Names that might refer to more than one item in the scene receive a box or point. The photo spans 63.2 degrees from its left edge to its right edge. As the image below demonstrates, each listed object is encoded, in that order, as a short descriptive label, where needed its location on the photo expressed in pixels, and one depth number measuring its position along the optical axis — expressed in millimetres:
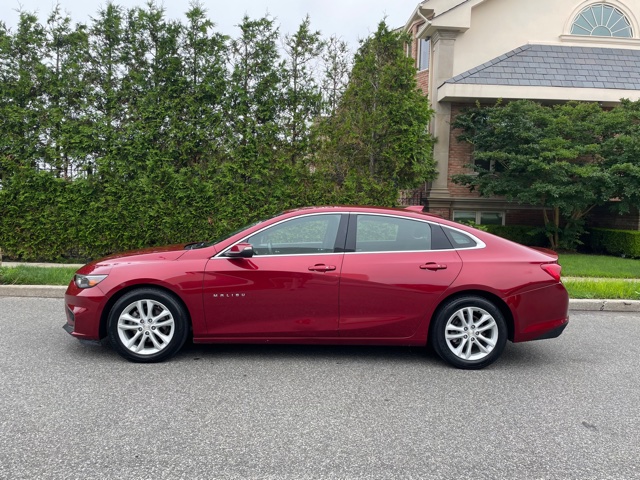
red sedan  4793
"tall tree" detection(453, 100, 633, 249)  12703
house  15039
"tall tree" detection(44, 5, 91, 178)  10477
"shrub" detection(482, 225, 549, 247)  15352
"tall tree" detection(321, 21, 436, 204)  10930
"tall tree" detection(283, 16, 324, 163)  10602
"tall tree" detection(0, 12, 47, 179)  10500
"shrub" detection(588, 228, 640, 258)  13625
